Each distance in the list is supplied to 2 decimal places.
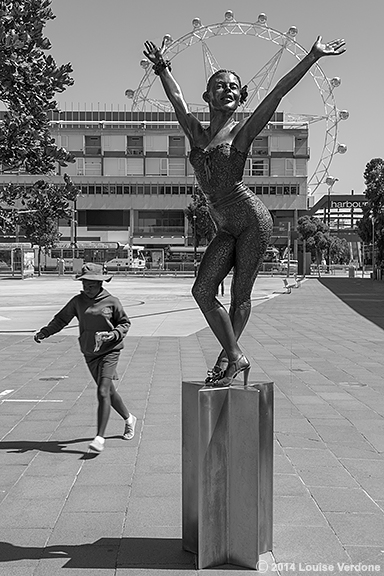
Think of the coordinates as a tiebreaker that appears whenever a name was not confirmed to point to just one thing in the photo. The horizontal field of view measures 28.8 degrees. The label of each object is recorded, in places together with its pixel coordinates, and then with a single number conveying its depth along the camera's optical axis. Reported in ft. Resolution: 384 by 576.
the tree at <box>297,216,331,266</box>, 273.54
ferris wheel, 209.87
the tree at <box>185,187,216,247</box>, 235.61
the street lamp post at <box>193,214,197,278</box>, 224.53
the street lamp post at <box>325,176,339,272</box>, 261.24
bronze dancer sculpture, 13.58
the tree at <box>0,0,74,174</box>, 28.60
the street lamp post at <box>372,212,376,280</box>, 180.33
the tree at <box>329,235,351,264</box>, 308.32
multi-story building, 295.89
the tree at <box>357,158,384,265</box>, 171.53
